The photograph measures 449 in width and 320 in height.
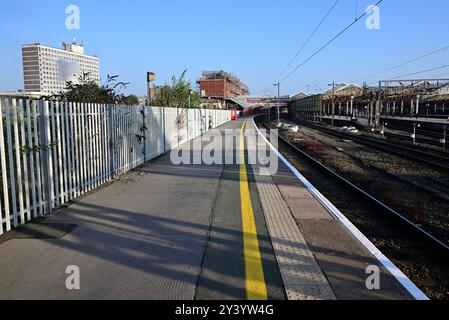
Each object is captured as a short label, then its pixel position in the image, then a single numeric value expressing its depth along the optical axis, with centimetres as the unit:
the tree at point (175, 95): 2659
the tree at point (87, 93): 1039
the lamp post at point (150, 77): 1609
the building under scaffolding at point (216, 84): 13125
